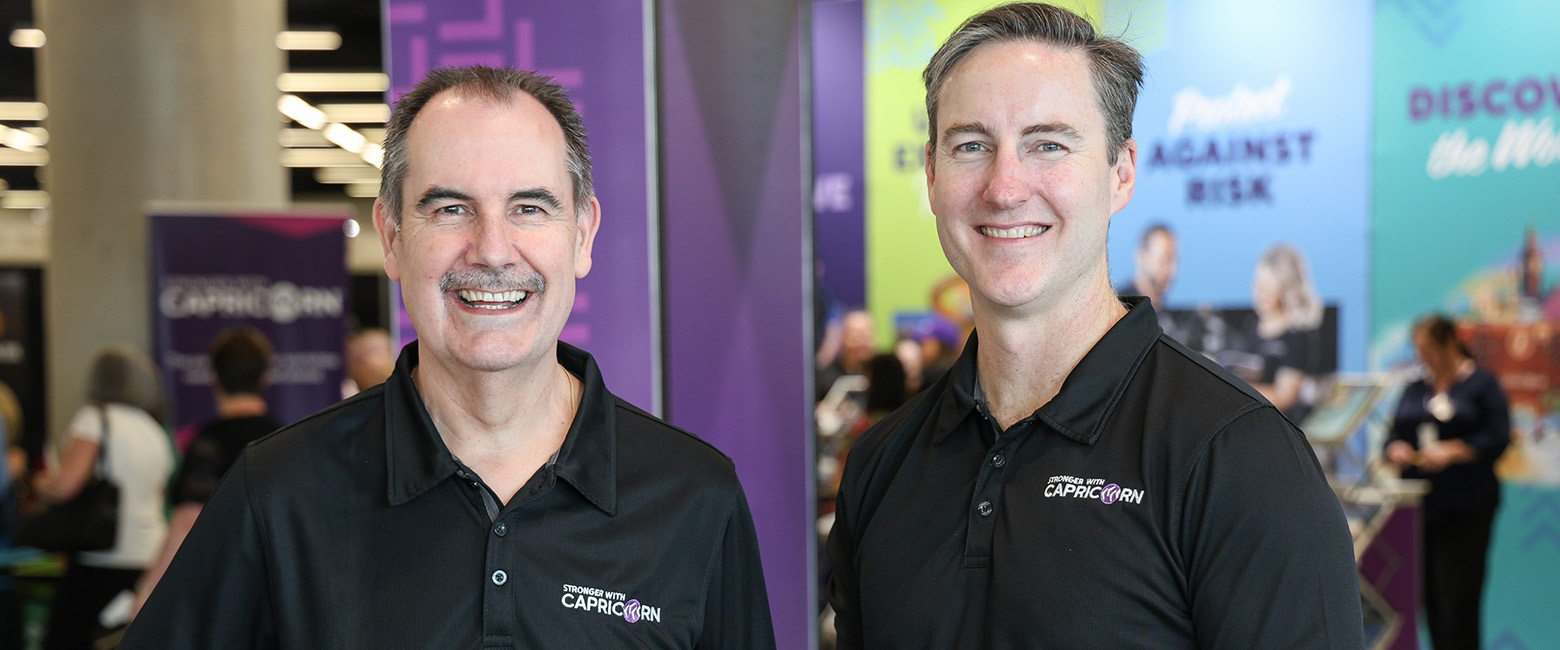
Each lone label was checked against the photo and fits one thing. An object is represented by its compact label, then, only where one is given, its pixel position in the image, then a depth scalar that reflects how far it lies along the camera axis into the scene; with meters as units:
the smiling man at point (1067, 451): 1.32
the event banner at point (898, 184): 6.89
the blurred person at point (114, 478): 4.60
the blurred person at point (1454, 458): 5.37
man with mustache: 1.53
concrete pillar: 6.47
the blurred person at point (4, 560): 4.96
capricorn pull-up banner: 5.31
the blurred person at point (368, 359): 5.06
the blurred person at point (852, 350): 6.86
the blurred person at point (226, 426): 3.85
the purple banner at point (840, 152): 7.03
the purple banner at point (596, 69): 2.86
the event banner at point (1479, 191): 5.58
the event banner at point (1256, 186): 5.89
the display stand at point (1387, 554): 4.90
